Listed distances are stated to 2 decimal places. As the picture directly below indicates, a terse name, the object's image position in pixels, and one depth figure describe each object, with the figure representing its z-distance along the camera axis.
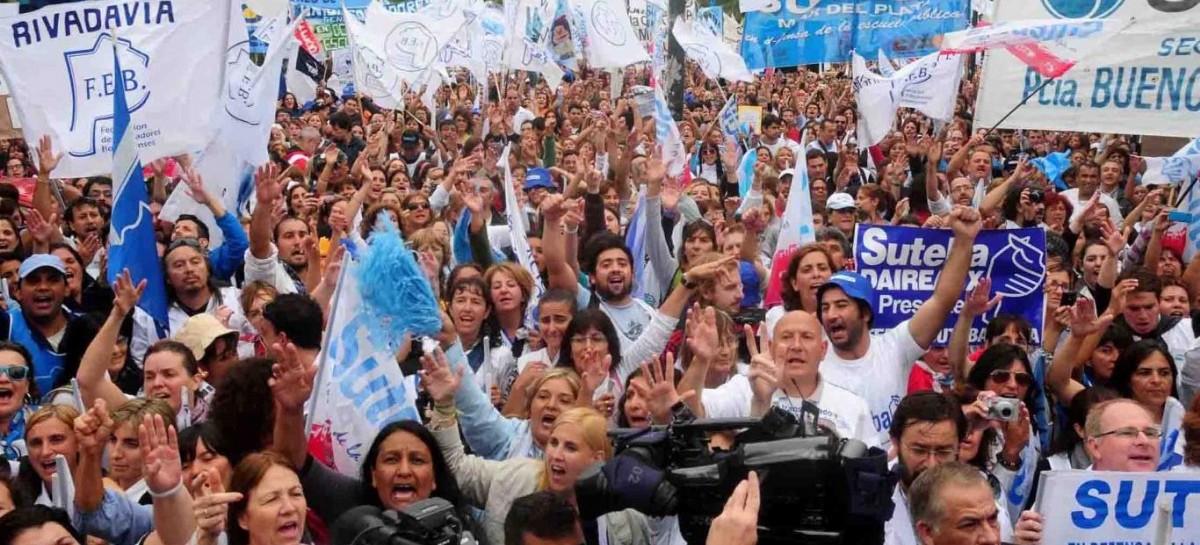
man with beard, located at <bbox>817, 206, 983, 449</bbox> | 4.65
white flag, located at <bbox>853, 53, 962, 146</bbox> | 10.49
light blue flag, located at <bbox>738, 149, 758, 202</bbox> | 11.23
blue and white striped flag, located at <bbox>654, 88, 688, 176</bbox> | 9.40
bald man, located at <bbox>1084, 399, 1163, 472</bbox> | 3.87
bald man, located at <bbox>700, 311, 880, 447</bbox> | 4.18
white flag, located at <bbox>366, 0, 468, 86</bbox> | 13.23
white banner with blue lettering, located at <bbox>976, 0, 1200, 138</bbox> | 6.98
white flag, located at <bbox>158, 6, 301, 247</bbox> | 7.29
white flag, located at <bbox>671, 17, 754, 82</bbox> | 13.95
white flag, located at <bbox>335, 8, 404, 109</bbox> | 13.11
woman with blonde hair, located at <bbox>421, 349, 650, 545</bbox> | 3.74
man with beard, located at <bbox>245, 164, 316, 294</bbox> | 6.21
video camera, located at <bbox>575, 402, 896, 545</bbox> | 2.61
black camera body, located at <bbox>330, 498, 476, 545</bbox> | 2.63
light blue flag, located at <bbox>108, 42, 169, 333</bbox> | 5.59
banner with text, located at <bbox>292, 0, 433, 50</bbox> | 16.36
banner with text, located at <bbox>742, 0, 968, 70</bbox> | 13.95
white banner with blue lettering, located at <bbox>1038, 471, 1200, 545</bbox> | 3.35
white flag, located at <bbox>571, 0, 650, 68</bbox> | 14.82
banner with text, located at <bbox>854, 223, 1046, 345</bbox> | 5.67
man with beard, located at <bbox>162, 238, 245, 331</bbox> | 5.81
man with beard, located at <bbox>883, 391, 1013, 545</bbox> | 3.72
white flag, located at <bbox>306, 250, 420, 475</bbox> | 3.98
